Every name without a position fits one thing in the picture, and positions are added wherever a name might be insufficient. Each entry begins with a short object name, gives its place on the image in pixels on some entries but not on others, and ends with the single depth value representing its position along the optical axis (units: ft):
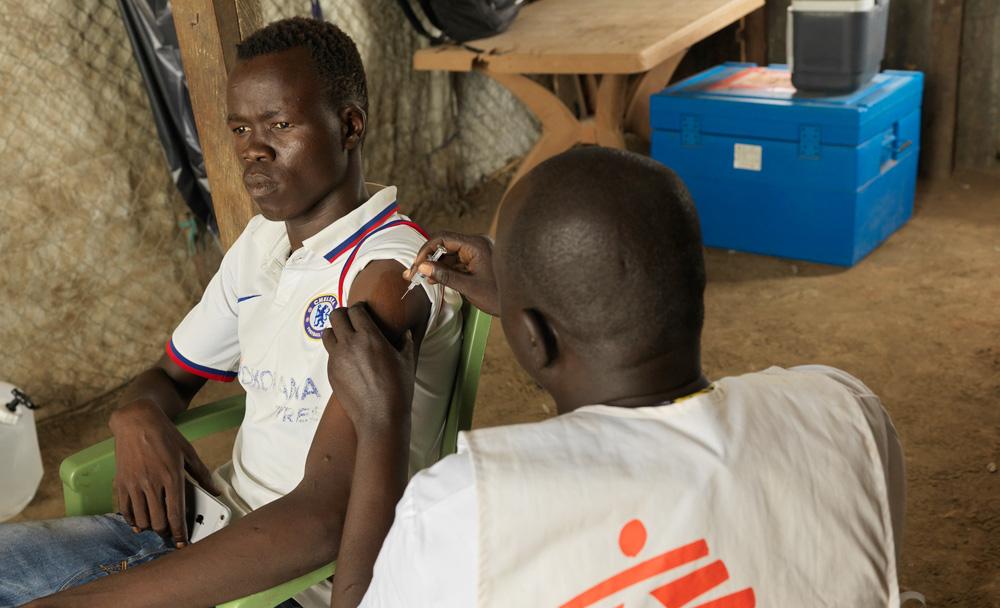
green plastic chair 5.41
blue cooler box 12.59
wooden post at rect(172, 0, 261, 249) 6.85
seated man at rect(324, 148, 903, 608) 3.05
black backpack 12.62
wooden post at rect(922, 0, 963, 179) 15.12
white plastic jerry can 8.87
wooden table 11.88
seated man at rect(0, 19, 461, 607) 4.92
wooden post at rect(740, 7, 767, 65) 16.55
